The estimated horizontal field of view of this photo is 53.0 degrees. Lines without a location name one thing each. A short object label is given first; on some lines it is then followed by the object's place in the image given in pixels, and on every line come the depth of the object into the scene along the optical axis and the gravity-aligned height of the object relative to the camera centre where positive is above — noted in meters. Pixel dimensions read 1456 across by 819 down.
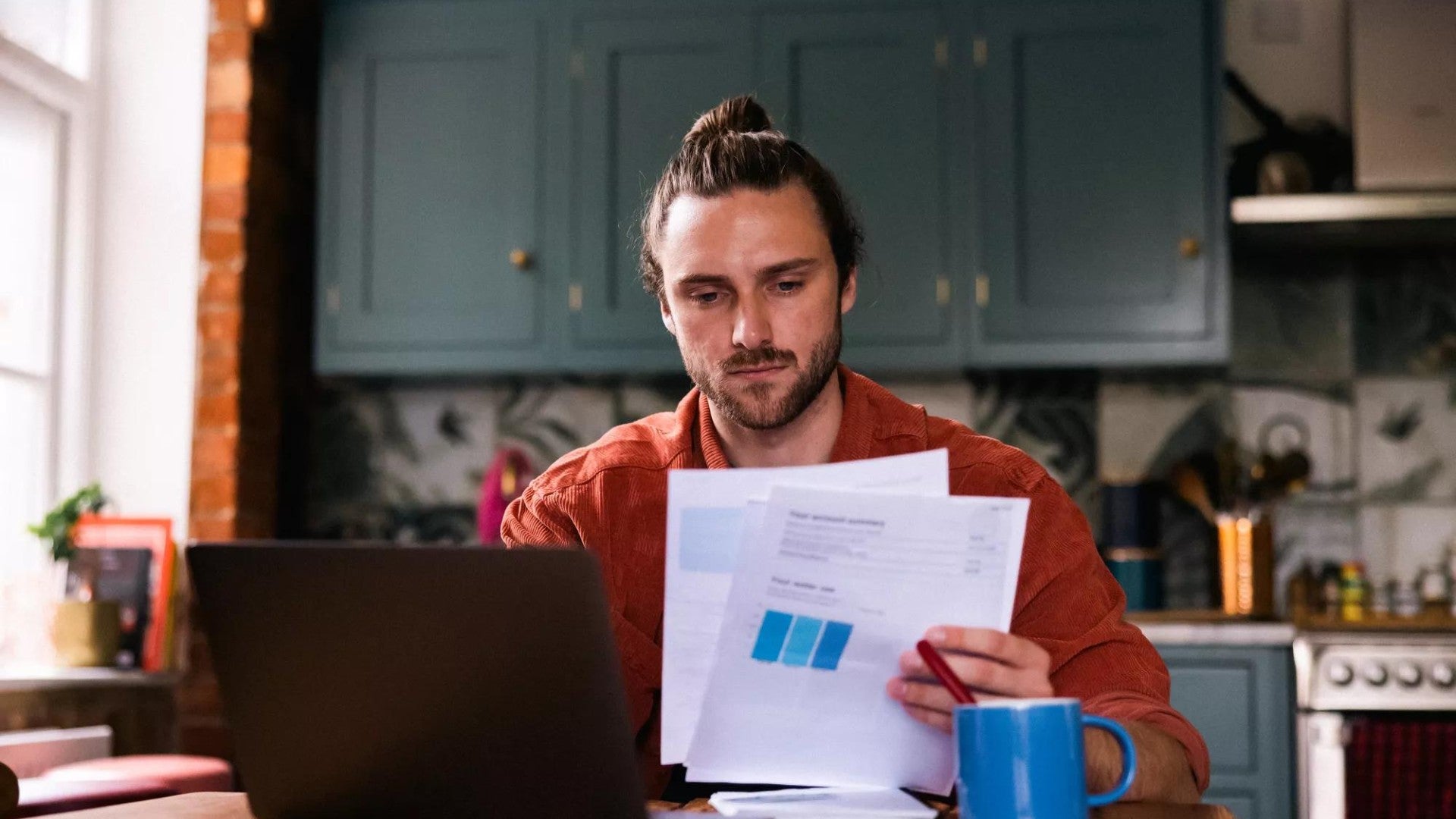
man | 1.40 +0.07
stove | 2.75 -0.45
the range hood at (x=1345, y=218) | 3.05 +0.57
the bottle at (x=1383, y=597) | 3.29 -0.25
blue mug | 0.90 -0.17
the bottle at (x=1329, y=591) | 3.26 -0.23
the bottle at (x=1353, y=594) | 3.22 -0.23
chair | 1.80 -0.45
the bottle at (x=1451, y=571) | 3.28 -0.18
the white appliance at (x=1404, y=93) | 3.15 +0.87
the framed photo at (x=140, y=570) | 2.97 -0.18
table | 1.07 -0.26
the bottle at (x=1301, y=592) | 3.31 -0.24
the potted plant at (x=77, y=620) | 2.81 -0.27
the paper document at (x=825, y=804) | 0.99 -0.23
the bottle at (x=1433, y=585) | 3.29 -0.22
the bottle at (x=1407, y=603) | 3.24 -0.25
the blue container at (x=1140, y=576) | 3.23 -0.20
